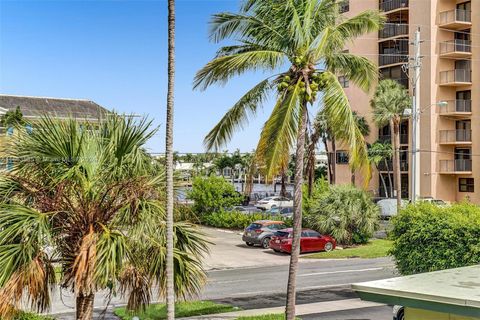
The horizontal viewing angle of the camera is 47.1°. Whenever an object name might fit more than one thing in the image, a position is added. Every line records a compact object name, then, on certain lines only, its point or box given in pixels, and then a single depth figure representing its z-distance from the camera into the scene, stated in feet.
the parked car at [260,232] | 108.13
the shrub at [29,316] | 39.86
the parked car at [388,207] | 142.31
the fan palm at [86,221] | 30.96
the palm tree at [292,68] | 45.62
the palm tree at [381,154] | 161.63
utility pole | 90.22
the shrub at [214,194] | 138.72
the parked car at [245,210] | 147.75
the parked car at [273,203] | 182.60
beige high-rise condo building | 150.30
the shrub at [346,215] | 110.52
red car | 100.12
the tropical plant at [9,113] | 131.95
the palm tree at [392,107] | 143.54
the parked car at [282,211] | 142.19
